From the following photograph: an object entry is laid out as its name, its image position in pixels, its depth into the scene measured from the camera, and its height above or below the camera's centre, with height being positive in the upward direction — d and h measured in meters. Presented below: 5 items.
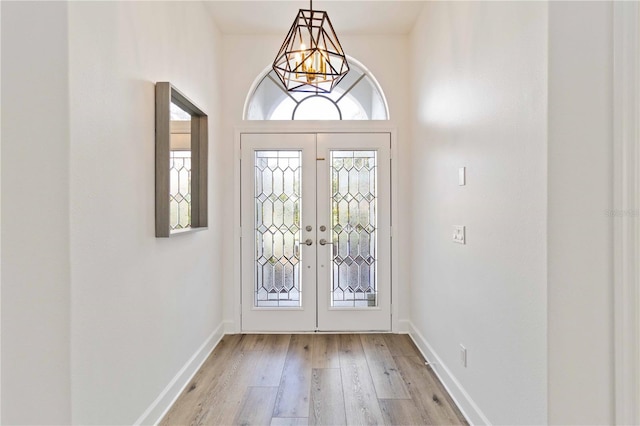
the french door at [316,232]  3.49 -0.22
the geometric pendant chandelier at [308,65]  2.01 +0.87
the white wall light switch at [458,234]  2.18 -0.16
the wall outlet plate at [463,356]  2.12 -0.90
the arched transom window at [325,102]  3.55 +1.09
